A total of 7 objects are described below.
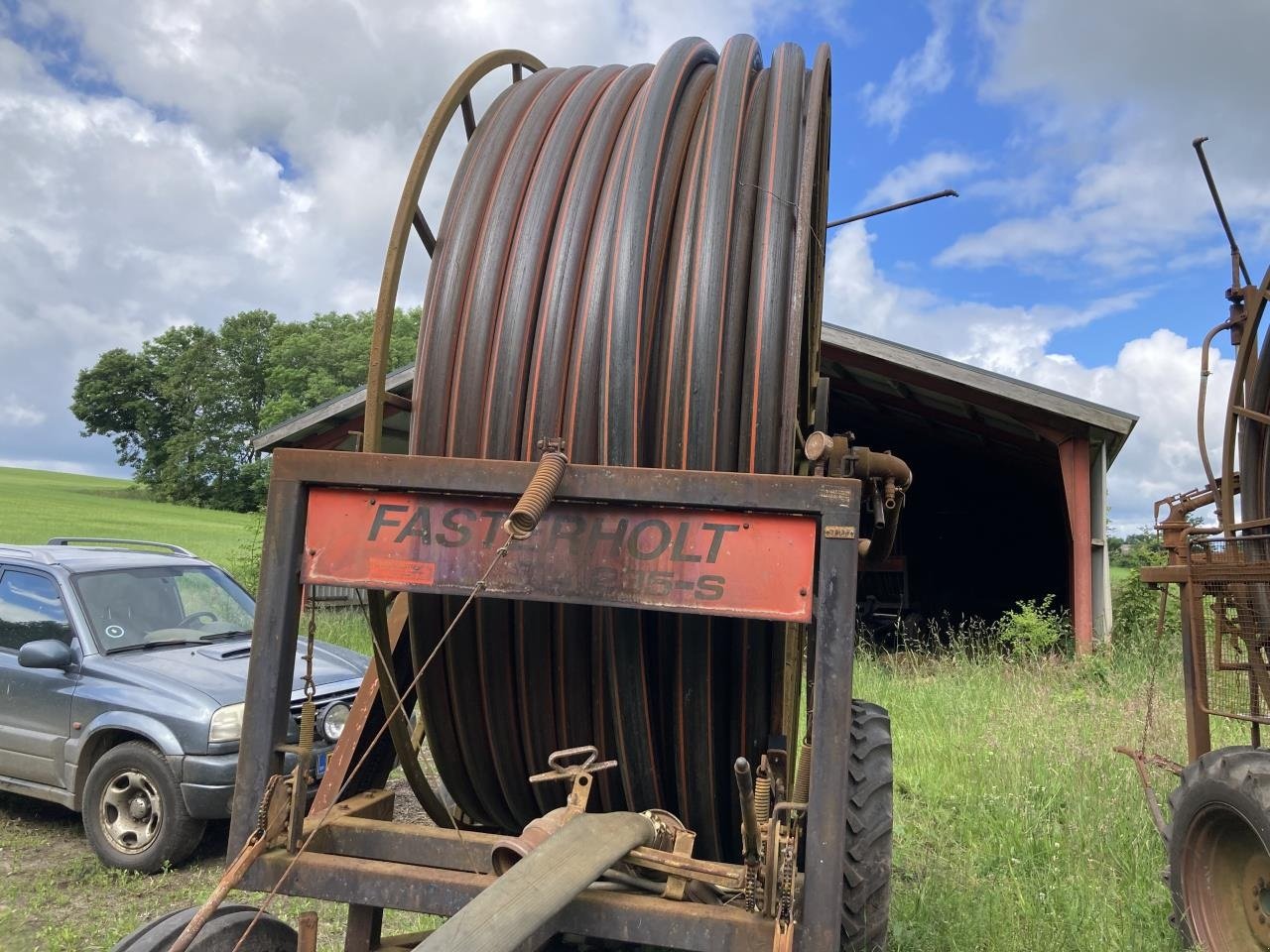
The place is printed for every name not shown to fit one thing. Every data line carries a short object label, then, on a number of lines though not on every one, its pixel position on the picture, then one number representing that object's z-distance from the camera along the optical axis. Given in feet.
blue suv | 17.48
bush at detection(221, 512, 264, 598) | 52.70
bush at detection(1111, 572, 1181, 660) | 35.96
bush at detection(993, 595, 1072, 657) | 38.14
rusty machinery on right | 12.14
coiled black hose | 9.41
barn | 37.29
